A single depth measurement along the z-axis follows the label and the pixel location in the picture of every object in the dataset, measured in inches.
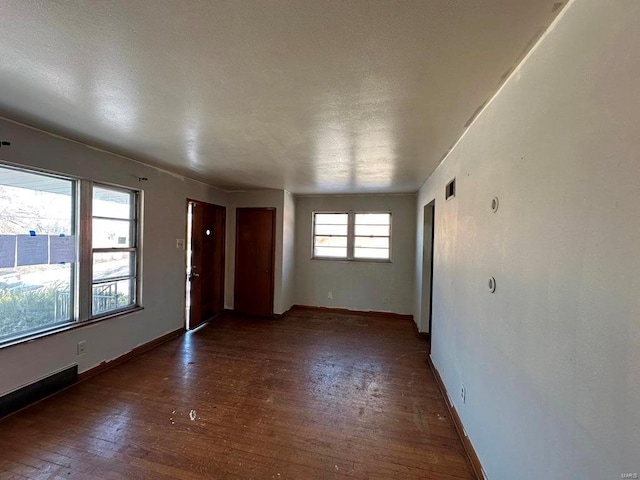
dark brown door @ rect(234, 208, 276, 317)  202.2
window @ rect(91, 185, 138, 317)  118.4
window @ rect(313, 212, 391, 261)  214.7
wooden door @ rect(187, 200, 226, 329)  174.7
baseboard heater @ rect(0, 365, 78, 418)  87.7
